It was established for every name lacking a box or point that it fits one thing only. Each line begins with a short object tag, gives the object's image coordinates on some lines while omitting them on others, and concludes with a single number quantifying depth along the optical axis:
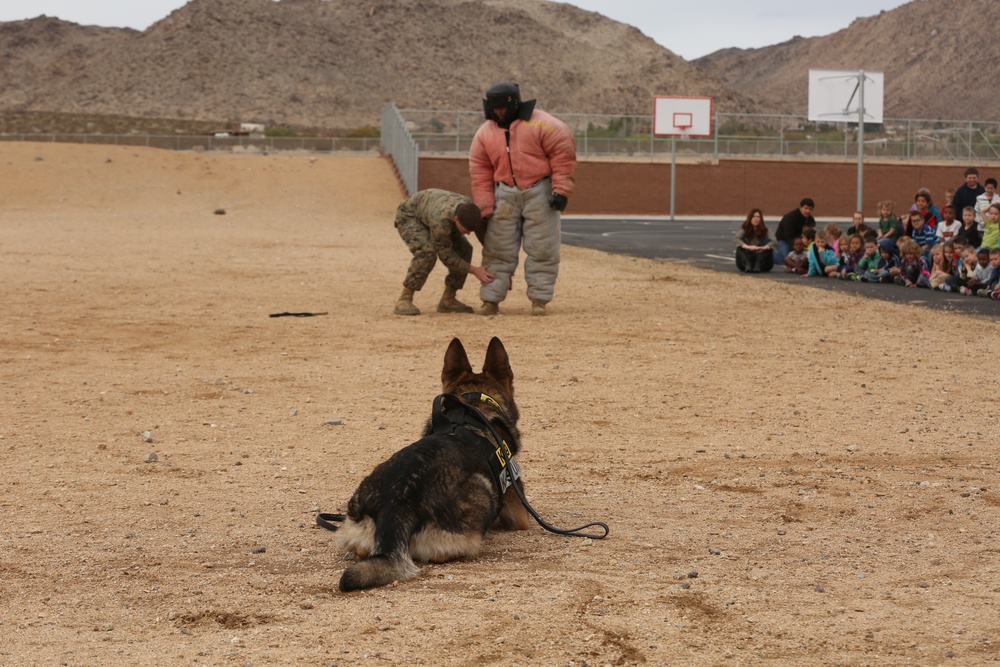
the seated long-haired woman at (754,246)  20.17
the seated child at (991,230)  16.67
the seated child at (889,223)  18.67
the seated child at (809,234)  20.58
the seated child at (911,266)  17.50
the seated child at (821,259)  19.41
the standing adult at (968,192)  18.66
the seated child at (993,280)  15.80
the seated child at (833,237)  19.52
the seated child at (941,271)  16.89
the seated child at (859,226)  19.27
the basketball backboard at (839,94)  30.92
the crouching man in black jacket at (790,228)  20.86
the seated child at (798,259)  20.05
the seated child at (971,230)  17.28
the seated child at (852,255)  18.77
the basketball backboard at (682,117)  47.69
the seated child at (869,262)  18.34
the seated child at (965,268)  16.44
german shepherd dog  4.83
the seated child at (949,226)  17.61
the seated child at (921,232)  18.22
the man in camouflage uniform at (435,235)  13.20
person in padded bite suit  13.26
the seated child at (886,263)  18.02
